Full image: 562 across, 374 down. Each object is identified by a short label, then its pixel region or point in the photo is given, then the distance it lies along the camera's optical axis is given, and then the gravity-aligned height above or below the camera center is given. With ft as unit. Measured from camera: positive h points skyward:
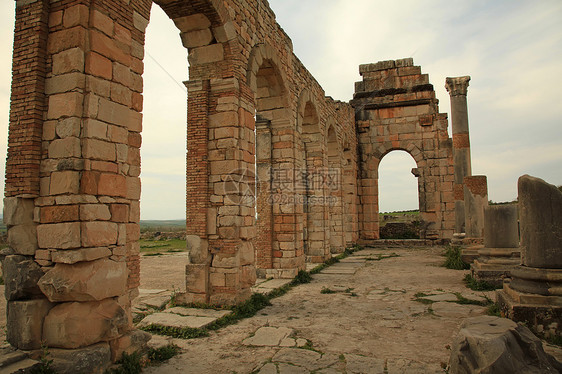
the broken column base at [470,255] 34.24 -3.19
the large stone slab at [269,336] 15.69 -5.01
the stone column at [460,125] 44.50 +11.07
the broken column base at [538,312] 15.43 -3.84
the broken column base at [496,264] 25.00 -3.02
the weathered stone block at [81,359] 11.00 -4.10
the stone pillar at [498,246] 25.16 -1.83
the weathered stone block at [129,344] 12.59 -4.23
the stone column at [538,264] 15.70 -2.03
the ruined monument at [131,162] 12.01 +2.84
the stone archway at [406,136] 58.13 +13.36
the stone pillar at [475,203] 36.99 +1.54
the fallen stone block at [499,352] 9.86 -3.60
